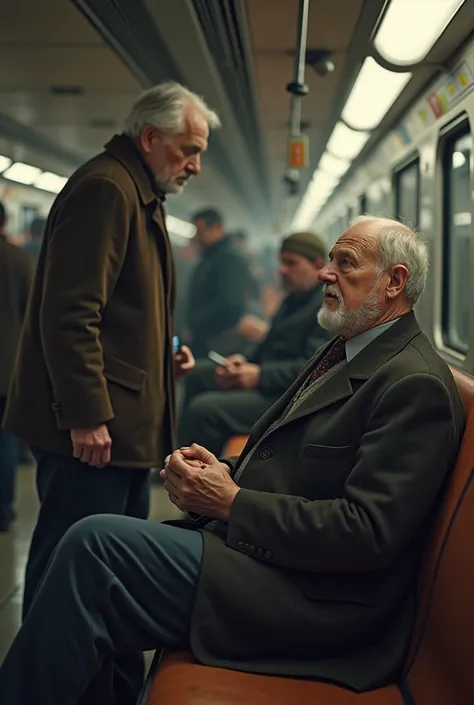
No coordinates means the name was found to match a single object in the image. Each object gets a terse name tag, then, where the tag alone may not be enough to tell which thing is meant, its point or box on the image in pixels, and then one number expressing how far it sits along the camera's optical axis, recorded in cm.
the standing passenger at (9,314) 498
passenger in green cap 463
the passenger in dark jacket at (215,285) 716
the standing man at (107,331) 262
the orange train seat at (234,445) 415
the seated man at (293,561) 200
